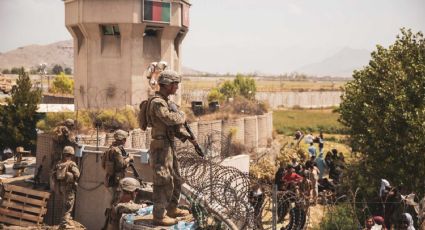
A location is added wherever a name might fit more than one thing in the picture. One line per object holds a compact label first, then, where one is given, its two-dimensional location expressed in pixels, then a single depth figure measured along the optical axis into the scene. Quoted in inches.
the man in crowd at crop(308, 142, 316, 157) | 721.0
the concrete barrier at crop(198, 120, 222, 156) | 778.5
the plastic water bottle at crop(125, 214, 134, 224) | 292.8
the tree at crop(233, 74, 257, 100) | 2432.0
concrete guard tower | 850.1
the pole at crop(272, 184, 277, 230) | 281.2
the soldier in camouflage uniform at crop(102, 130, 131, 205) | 379.2
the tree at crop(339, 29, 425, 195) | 560.4
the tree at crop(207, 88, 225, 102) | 1234.8
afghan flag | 861.8
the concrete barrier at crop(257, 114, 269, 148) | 1064.5
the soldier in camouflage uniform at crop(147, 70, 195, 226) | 283.1
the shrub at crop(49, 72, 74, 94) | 1952.4
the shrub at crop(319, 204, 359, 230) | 435.1
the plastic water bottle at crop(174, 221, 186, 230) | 288.7
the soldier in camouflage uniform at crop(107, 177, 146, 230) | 291.1
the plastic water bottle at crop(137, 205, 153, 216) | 311.6
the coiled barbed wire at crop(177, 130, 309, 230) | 282.2
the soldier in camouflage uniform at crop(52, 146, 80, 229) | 410.6
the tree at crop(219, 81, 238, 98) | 2170.3
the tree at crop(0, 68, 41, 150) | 807.7
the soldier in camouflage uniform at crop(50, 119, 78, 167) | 453.4
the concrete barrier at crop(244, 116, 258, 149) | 996.6
